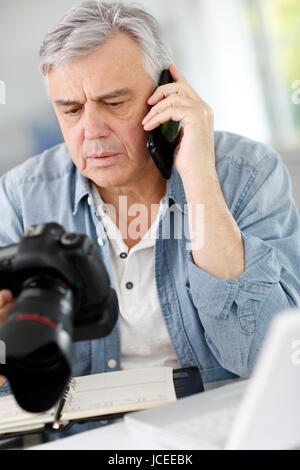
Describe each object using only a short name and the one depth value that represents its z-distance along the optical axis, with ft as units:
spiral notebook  2.75
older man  3.52
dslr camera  1.84
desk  2.32
